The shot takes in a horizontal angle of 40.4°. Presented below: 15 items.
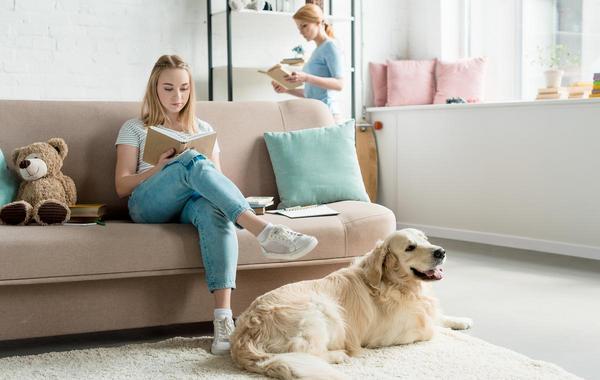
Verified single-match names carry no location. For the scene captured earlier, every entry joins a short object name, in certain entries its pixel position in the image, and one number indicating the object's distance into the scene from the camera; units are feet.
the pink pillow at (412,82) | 18.88
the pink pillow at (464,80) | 18.06
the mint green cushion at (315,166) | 11.18
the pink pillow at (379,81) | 19.61
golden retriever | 8.00
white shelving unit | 17.74
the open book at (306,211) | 10.23
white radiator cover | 14.62
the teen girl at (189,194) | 8.98
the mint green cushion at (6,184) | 9.86
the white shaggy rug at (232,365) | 7.95
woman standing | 15.03
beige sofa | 8.77
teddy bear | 9.37
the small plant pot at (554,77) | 15.47
